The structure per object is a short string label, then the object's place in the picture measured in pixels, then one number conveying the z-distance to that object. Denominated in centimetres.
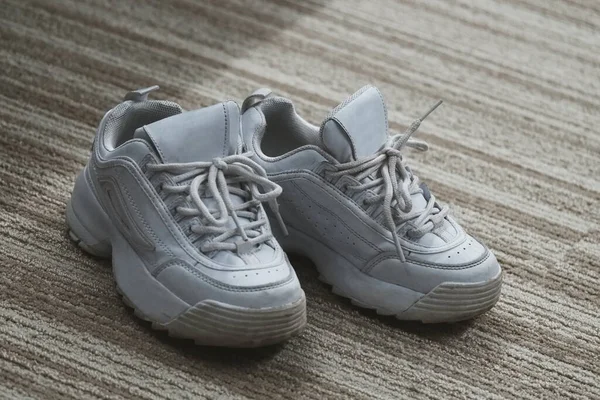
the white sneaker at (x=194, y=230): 127
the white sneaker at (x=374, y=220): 133
